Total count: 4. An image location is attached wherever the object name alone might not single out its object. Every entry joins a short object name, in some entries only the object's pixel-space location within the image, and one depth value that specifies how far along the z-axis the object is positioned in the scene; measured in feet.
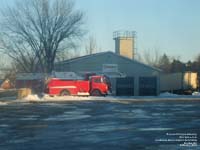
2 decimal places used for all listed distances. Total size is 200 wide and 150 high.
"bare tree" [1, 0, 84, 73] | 230.68
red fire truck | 157.20
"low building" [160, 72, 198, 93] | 212.84
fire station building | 215.10
